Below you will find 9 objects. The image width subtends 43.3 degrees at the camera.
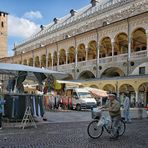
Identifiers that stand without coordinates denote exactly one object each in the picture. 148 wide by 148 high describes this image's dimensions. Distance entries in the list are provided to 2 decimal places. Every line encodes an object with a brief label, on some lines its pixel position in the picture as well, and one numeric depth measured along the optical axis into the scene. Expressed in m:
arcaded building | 21.06
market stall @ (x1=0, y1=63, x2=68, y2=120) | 8.70
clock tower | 53.80
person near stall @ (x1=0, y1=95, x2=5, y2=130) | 7.81
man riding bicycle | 6.51
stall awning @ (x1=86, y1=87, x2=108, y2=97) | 18.65
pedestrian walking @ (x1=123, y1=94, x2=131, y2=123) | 10.72
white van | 17.95
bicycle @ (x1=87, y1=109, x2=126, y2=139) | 6.43
